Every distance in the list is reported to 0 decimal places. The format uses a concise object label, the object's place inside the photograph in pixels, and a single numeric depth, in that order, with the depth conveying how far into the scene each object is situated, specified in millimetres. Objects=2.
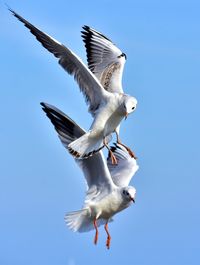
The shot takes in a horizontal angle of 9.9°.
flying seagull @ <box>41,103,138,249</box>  15789
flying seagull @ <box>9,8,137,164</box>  15172
